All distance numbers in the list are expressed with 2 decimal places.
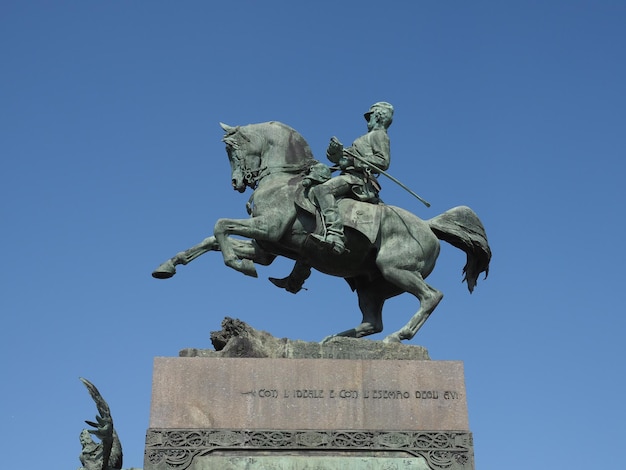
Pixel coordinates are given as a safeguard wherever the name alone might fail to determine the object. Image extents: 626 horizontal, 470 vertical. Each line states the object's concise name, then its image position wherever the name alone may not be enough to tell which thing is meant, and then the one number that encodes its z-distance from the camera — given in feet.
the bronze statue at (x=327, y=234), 56.18
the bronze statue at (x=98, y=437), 51.55
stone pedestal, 49.14
